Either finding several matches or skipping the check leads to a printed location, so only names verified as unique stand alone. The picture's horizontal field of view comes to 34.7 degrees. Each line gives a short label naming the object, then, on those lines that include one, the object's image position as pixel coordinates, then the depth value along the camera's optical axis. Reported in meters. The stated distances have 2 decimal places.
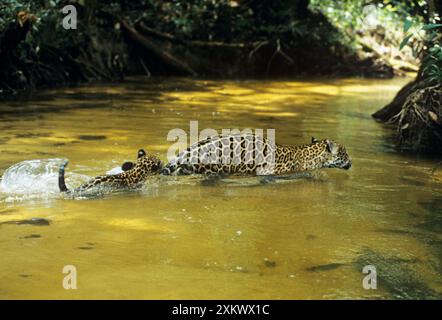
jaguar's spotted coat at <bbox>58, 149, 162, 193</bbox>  6.71
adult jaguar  7.23
